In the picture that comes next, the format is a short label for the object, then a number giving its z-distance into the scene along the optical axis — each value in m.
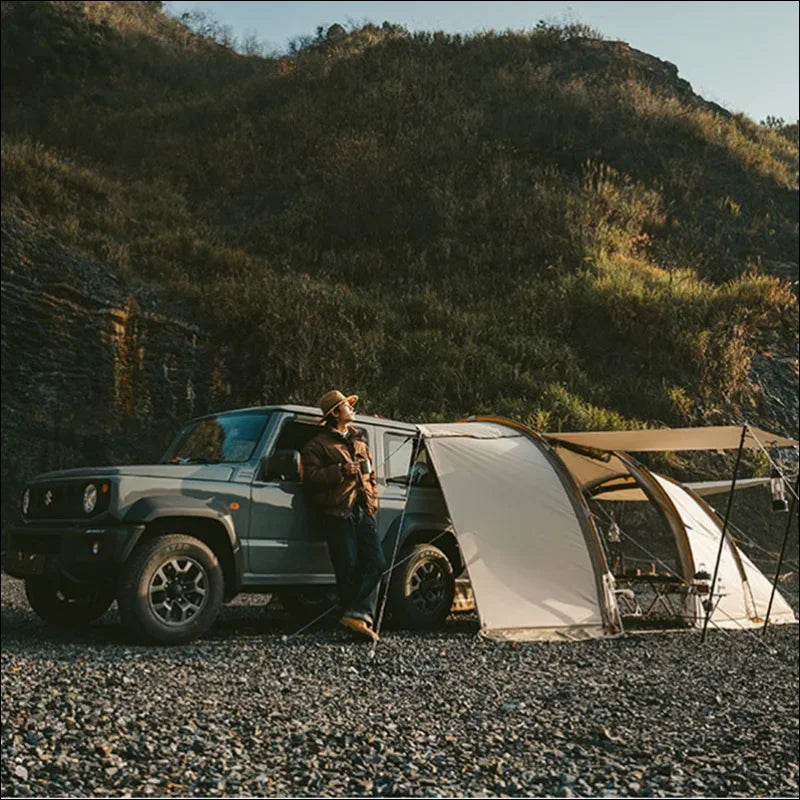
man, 8.48
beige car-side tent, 9.00
